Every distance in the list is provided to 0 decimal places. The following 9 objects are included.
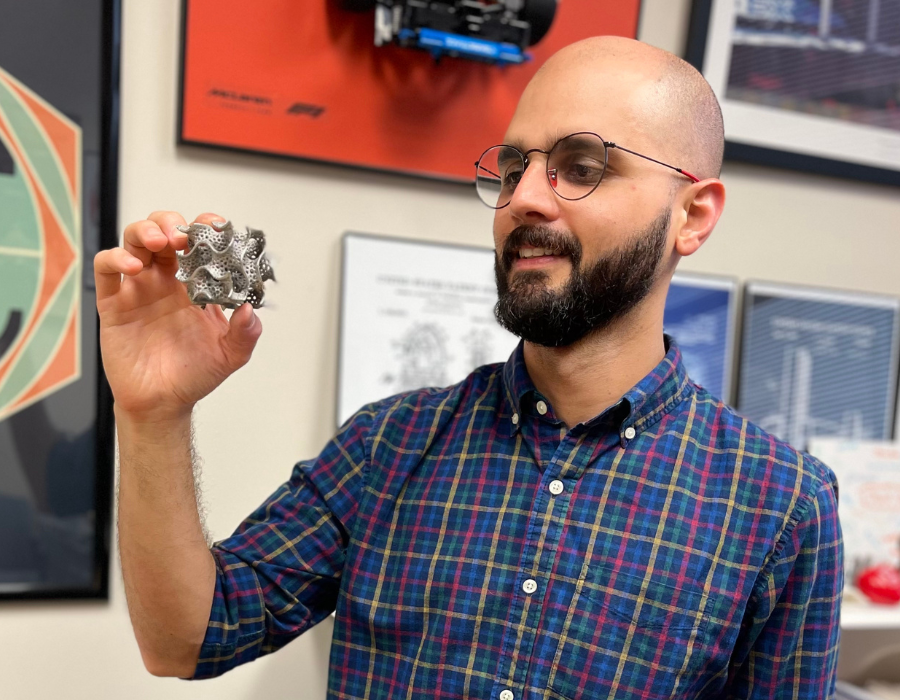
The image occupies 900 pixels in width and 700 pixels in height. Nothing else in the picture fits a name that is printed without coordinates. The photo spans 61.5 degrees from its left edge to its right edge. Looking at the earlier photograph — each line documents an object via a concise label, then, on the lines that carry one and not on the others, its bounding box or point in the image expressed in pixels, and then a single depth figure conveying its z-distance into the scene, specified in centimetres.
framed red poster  129
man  82
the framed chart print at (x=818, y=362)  167
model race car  128
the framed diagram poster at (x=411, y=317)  140
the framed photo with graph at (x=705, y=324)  161
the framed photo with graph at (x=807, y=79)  161
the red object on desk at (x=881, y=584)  152
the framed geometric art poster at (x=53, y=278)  121
